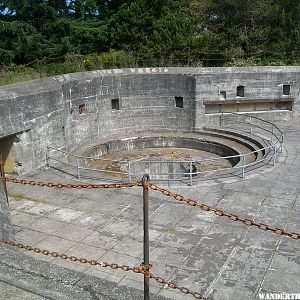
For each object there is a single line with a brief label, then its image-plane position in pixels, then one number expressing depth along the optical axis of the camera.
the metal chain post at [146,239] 2.67
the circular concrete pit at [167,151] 8.92
